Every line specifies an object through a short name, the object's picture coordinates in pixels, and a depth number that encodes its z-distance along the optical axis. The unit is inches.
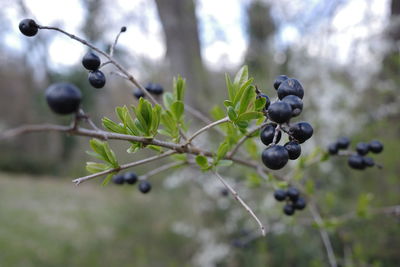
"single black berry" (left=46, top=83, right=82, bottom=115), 4.6
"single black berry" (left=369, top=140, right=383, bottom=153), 8.7
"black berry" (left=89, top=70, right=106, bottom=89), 6.4
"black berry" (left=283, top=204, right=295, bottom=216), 8.5
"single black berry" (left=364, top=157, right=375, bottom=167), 8.4
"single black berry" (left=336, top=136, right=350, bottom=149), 9.0
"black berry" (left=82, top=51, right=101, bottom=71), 6.3
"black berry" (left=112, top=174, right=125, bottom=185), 9.2
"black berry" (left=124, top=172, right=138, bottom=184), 8.7
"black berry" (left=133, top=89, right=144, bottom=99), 8.7
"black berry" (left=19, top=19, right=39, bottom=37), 6.3
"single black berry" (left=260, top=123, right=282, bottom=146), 5.6
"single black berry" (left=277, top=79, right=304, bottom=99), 5.6
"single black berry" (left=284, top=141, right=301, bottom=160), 5.6
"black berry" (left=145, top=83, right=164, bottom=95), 9.1
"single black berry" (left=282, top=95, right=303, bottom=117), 5.3
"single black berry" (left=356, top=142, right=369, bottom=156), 8.7
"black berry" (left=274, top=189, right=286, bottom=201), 8.2
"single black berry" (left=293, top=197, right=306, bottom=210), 8.4
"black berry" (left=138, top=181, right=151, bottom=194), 8.8
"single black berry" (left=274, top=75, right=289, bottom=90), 5.9
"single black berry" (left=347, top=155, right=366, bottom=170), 8.5
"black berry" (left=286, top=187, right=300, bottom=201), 8.3
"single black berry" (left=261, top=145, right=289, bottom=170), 5.2
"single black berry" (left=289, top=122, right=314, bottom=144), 5.6
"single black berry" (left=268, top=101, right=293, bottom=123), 5.2
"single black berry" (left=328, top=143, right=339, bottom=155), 9.0
